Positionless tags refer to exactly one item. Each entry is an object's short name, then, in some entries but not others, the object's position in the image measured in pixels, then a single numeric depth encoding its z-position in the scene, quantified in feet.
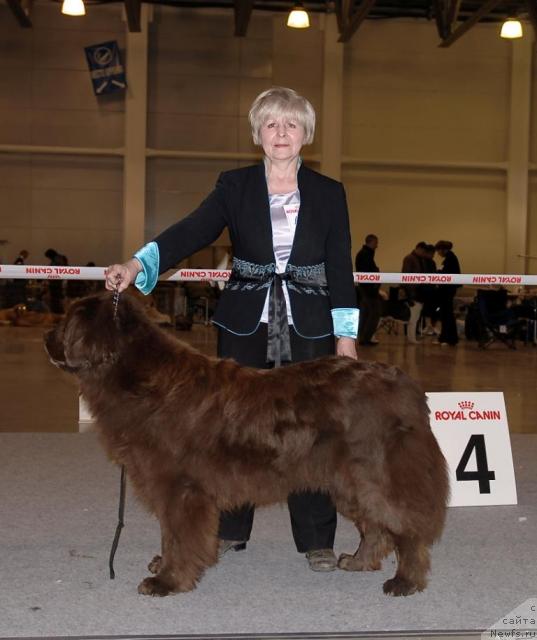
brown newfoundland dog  10.05
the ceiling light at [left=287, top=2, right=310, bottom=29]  51.98
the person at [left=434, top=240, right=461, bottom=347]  48.37
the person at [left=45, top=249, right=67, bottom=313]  49.11
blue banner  62.54
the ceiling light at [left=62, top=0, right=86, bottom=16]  47.03
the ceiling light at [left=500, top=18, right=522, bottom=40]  50.93
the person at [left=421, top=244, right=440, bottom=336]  49.14
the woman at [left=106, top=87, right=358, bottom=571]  11.50
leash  11.25
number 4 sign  15.11
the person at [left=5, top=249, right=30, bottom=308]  50.75
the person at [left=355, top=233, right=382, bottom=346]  46.39
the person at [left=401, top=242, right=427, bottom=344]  48.88
